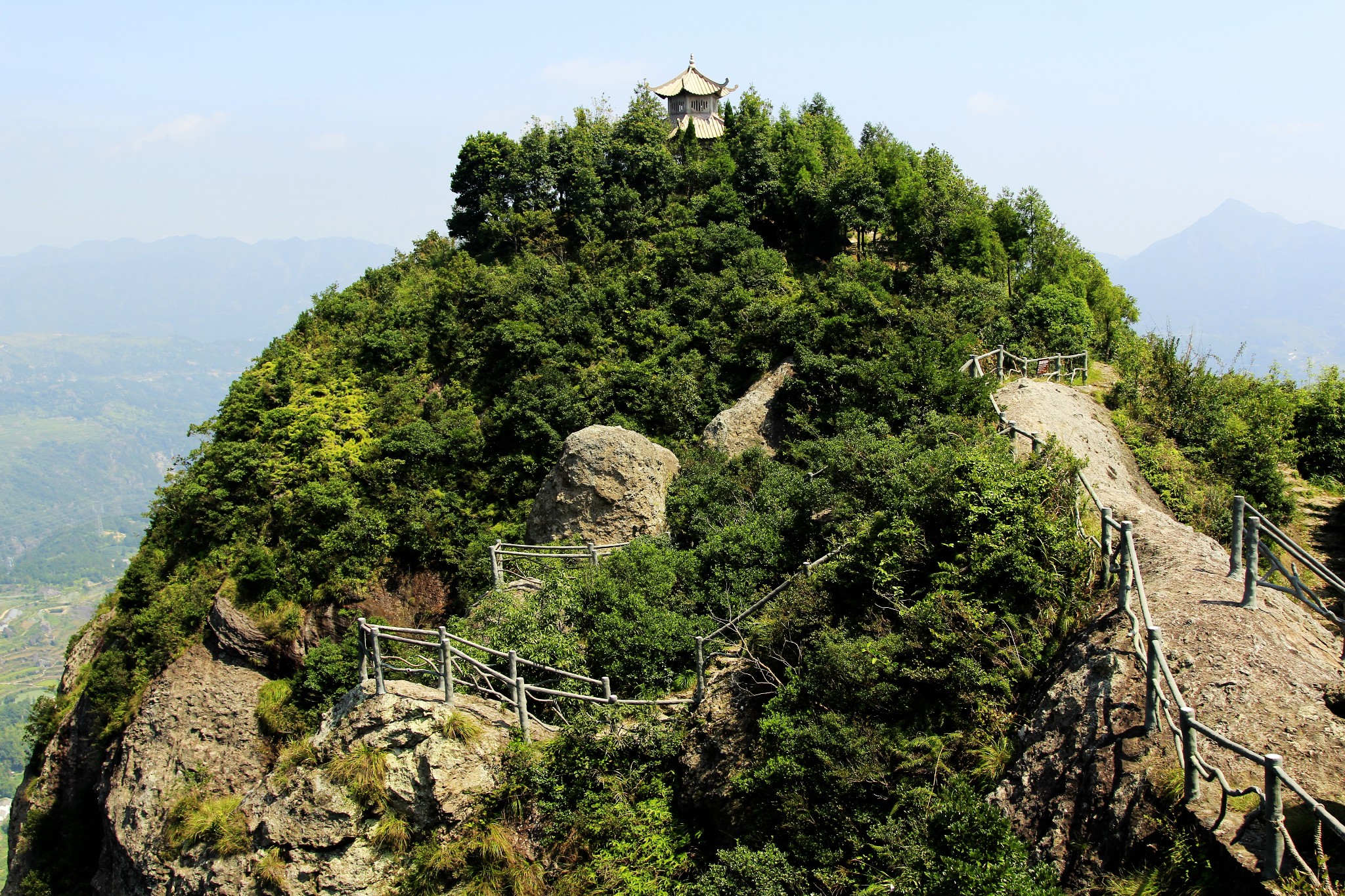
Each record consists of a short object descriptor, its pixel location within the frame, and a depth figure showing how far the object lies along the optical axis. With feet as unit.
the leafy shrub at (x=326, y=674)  59.31
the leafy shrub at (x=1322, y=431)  54.39
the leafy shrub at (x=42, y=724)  77.30
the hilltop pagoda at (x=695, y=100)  132.05
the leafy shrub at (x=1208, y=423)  48.65
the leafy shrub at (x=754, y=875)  26.58
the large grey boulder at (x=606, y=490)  61.21
